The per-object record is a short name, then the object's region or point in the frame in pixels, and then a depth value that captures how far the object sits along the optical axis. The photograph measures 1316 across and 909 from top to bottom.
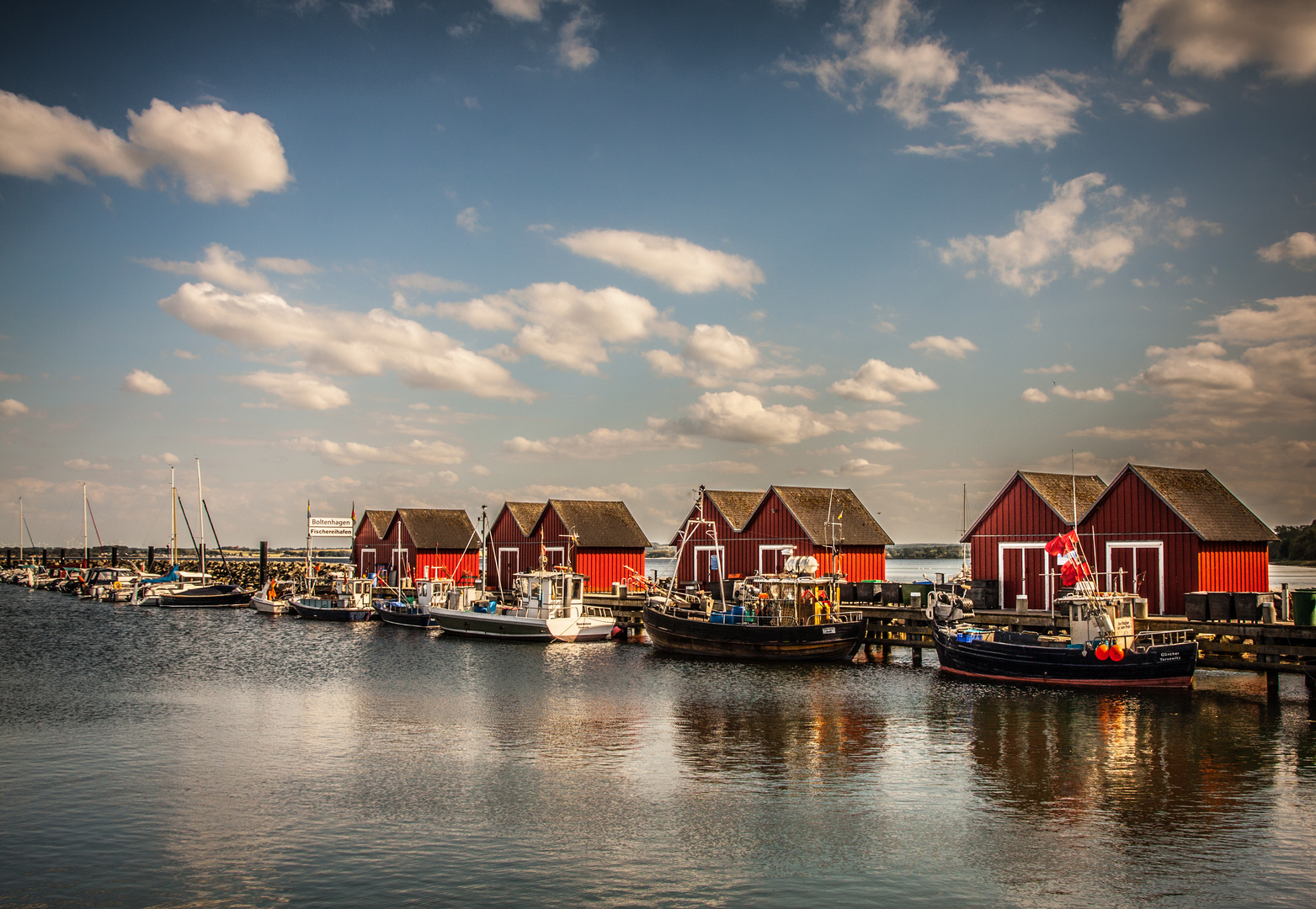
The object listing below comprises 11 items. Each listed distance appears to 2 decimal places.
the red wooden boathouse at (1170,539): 38.38
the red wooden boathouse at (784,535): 53.19
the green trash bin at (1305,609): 33.38
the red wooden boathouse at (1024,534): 42.66
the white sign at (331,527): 89.00
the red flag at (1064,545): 34.50
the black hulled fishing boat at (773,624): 42.03
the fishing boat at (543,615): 52.22
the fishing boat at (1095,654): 32.38
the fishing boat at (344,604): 69.00
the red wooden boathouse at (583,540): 64.50
